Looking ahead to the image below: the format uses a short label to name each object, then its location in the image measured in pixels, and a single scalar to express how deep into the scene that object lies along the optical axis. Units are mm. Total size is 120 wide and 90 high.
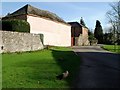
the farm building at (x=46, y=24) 16608
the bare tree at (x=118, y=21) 22762
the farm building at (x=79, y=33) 27438
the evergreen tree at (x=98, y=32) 39078
